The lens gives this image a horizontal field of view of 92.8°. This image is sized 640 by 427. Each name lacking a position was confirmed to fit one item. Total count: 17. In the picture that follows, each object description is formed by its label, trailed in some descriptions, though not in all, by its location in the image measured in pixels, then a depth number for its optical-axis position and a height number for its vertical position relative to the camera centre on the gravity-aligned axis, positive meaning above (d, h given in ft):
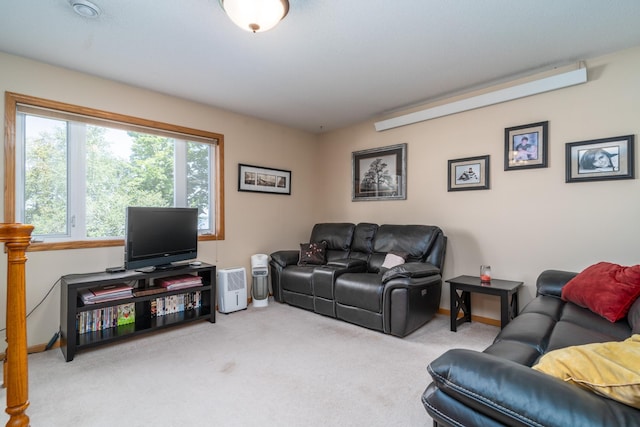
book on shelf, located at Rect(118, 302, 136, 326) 9.59 -3.21
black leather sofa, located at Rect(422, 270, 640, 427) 2.60 -1.75
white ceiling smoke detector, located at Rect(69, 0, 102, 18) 6.43 +4.44
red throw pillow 6.36 -1.72
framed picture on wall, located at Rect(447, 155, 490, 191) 11.01 +1.46
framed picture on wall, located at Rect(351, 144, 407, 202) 13.42 +1.85
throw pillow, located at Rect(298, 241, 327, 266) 13.29 -1.80
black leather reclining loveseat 9.59 -2.31
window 8.72 +1.47
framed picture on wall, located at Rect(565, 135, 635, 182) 8.38 +1.55
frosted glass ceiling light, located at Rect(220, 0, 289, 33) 5.89 +4.01
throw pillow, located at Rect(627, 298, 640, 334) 5.44 -1.99
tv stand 8.09 -2.82
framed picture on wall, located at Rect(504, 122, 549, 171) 9.73 +2.21
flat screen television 9.47 -0.78
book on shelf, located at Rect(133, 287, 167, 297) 9.46 -2.48
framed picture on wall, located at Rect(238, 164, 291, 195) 13.62 +1.59
